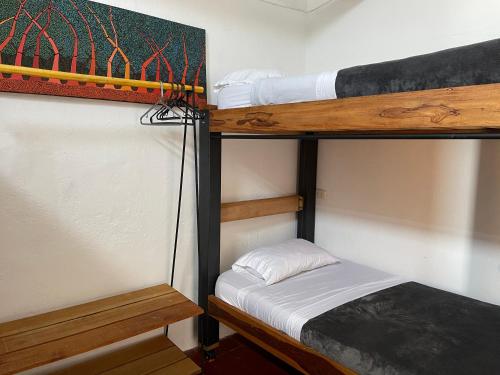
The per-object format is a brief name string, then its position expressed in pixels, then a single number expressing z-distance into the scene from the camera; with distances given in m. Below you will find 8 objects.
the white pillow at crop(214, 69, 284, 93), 2.05
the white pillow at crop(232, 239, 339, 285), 2.25
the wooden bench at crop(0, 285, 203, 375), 1.52
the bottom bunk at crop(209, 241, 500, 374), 1.48
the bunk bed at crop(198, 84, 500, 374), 1.15
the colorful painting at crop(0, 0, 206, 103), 1.72
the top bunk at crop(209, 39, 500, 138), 1.11
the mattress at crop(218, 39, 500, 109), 1.12
